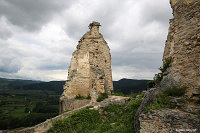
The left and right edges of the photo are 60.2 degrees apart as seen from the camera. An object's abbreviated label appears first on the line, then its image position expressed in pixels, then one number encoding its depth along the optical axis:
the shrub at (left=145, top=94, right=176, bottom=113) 5.75
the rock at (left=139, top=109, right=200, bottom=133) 4.95
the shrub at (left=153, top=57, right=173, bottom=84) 7.46
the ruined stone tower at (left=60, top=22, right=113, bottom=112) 15.85
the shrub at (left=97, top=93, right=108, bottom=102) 13.59
